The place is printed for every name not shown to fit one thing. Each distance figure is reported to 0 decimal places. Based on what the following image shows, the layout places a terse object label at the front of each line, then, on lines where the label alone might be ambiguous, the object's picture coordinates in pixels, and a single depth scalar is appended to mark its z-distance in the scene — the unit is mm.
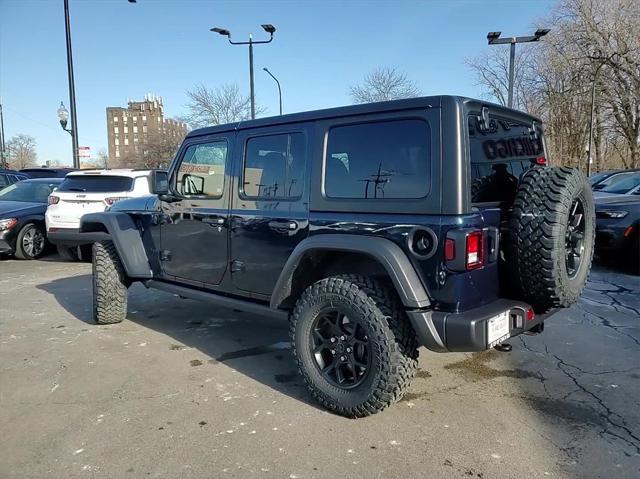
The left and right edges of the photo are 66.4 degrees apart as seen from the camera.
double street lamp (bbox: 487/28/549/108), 15102
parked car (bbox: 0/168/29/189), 13125
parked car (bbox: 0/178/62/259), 9102
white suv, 8430
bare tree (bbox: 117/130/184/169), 34750
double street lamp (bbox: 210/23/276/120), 16850
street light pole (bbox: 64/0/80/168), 13734
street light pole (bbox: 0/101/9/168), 40203
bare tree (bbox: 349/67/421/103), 28375
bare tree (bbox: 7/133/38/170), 59359
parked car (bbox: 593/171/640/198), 8117
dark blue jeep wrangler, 2760
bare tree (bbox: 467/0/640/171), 29469
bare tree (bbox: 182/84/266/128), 28781
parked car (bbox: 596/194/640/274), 6988
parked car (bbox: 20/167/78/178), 16359
